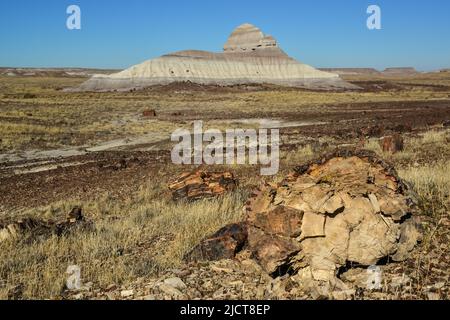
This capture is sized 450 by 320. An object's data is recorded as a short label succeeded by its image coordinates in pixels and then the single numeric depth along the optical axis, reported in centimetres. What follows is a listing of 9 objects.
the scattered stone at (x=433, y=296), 342
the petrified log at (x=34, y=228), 625
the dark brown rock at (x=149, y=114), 3282
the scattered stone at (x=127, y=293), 383
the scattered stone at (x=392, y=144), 1263
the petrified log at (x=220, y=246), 455
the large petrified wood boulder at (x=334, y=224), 409
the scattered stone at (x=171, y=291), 374
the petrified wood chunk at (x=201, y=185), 871
